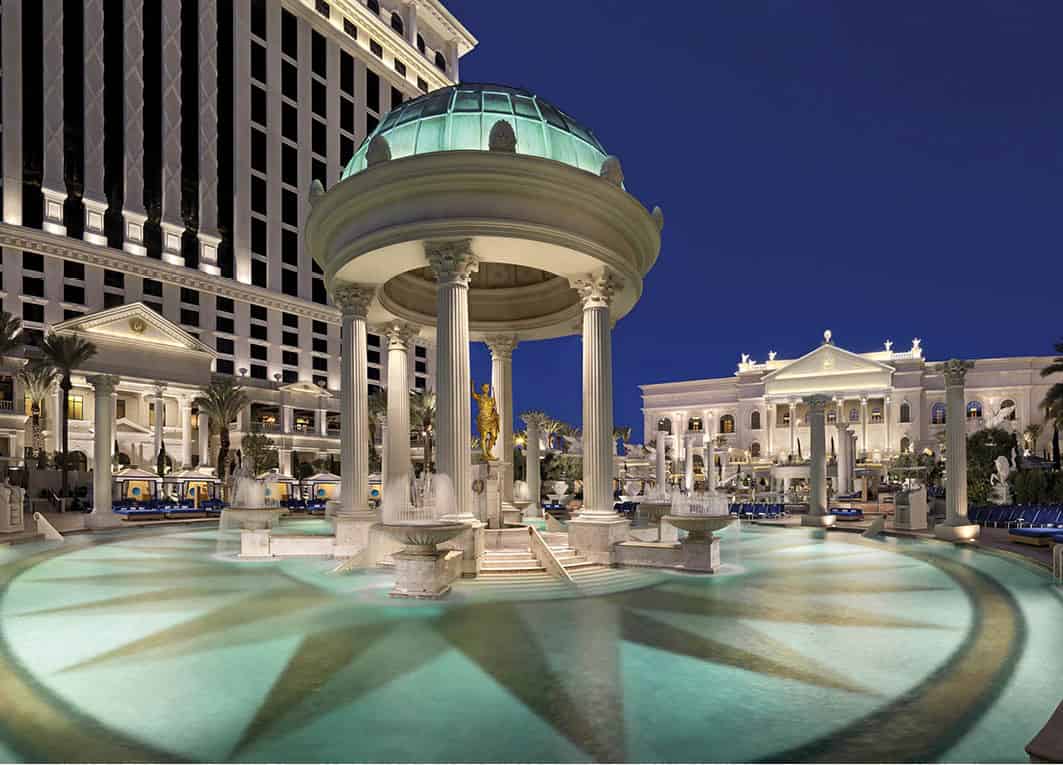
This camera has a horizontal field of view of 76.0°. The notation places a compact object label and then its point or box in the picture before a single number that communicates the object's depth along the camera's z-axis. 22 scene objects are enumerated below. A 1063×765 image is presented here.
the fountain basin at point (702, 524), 13.99
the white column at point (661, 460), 28.97
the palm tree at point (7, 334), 41.12
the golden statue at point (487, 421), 18.03
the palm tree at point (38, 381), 46.16
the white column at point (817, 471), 25.77
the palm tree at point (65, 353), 42.69
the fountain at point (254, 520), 17.34
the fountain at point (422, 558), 11.27
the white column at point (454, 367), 13.65
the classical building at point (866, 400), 79.62
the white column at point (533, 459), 26.70
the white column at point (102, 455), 25.11
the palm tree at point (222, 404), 53.16
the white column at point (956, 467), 19.20
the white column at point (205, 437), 59.62
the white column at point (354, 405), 16.91
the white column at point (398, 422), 18.83
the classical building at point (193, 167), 55.09
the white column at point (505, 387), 21.11
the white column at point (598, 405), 15.30
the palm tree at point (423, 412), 52.39
